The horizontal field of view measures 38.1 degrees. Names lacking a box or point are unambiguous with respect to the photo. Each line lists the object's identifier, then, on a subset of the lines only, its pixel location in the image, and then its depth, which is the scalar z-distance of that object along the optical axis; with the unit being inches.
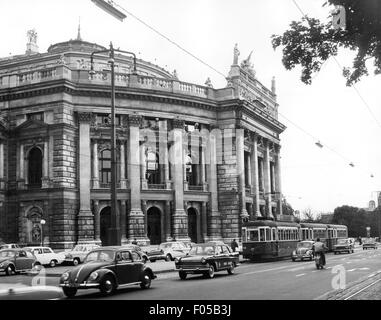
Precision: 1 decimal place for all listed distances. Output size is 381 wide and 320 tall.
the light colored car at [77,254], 1478.8
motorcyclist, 1047.0
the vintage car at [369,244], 2618.1
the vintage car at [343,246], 1978.3
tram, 1518.2
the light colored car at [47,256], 1387.8
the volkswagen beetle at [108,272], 645.3
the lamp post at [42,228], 1635.6
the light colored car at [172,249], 1692.9
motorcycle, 1047.6
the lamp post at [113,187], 951.6
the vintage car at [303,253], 1461.6
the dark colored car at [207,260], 915.4
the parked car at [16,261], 1170.0
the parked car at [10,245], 1613.1
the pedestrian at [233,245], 1691.6
